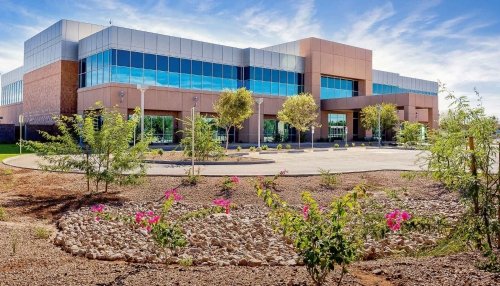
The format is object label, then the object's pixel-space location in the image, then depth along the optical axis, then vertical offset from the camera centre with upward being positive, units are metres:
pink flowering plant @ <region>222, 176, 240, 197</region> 13.89 -1.42
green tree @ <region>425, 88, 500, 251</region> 6.02 -0.36
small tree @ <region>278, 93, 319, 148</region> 42.97 +2.92
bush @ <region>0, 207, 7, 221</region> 10.46 -1.83
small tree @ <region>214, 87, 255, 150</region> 34.31 +2.65
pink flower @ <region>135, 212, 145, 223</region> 7.33 -1.30
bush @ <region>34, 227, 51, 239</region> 8.79 -1.90
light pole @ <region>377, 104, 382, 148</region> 48.33 +3.46
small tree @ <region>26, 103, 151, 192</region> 13.37 -0.34
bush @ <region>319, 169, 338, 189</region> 15.08 -1.36
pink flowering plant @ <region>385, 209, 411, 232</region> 6.25 -1.12
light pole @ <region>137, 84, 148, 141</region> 31.52 +3.68
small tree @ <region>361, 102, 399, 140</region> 50.97 +2.96
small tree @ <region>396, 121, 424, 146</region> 33.14 +1.05
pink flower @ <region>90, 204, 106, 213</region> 11.41 -1.76
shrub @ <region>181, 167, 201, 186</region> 14.76 -1.34
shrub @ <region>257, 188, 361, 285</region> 4.57 -1.02
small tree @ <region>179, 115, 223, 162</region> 22.34 -0.15
